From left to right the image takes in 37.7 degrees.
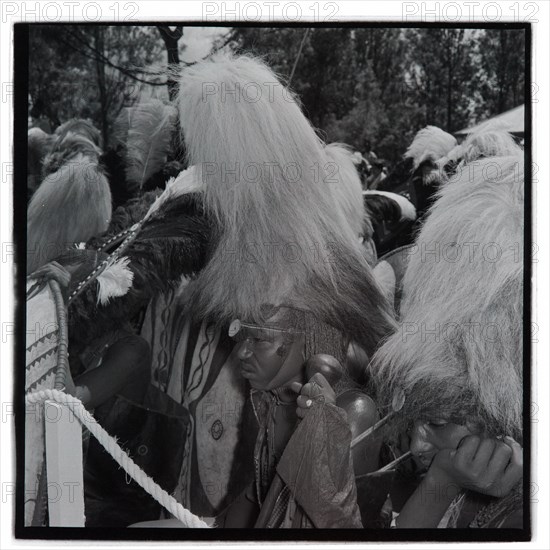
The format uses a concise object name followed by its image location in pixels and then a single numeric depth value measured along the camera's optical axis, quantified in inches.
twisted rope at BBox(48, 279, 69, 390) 85.0
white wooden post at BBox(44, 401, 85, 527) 83.3
